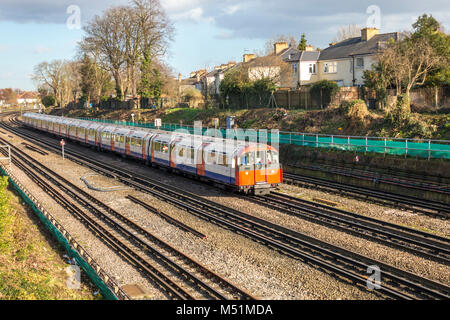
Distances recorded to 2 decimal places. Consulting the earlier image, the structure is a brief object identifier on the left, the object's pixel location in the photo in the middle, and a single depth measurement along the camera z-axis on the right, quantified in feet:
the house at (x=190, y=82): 287.14
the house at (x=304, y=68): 158.51
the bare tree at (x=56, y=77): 320.62
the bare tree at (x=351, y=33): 276.60
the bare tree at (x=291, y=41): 276.70
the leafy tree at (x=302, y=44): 207.82
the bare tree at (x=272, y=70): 154.20
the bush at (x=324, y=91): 123.03
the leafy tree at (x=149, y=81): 204.64
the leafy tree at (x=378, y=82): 108.68
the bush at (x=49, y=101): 352.83
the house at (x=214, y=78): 236.02
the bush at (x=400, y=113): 92.53
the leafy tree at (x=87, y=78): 260.62
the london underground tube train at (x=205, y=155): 68.08
